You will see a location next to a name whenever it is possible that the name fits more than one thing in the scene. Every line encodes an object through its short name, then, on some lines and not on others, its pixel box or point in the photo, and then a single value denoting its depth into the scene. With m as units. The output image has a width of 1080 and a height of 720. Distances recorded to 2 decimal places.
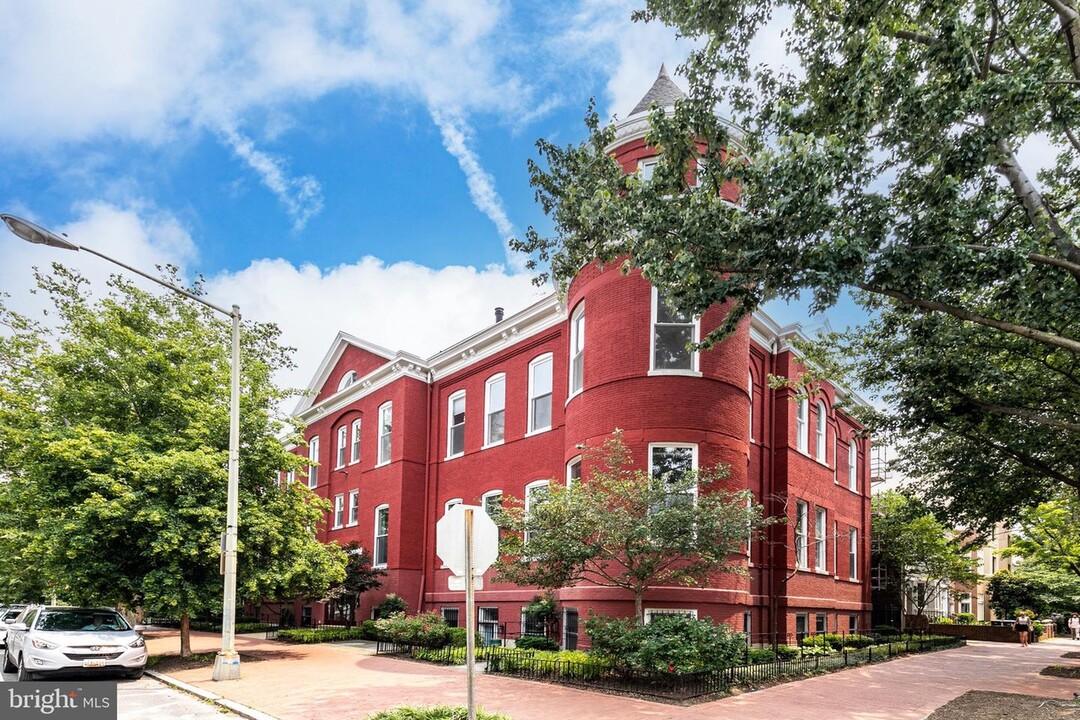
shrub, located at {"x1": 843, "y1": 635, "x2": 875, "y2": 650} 25.12
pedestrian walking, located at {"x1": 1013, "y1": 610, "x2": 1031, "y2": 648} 37.03
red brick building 18.88
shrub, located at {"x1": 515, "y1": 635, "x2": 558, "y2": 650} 19.72
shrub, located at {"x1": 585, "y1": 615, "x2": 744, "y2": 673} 13.78
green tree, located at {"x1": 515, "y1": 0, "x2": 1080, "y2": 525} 11.06
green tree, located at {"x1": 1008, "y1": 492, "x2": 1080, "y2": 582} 32.09
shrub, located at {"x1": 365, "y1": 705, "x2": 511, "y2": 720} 8.77
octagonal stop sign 7.95
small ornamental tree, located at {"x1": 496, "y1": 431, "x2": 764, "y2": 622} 15.02
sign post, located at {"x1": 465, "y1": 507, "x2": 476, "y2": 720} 7.40
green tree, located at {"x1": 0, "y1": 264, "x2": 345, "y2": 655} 18.02
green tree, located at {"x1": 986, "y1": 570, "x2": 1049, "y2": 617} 49.53
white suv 14.81
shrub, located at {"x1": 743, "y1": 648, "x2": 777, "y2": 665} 17.12
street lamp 15.74
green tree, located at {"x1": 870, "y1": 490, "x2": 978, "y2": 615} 34.34
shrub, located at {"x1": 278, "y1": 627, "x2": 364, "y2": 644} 26.15
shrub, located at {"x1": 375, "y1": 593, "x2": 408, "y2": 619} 26.86
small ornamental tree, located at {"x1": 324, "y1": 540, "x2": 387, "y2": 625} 27.59
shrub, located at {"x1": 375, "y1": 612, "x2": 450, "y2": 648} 20.95
